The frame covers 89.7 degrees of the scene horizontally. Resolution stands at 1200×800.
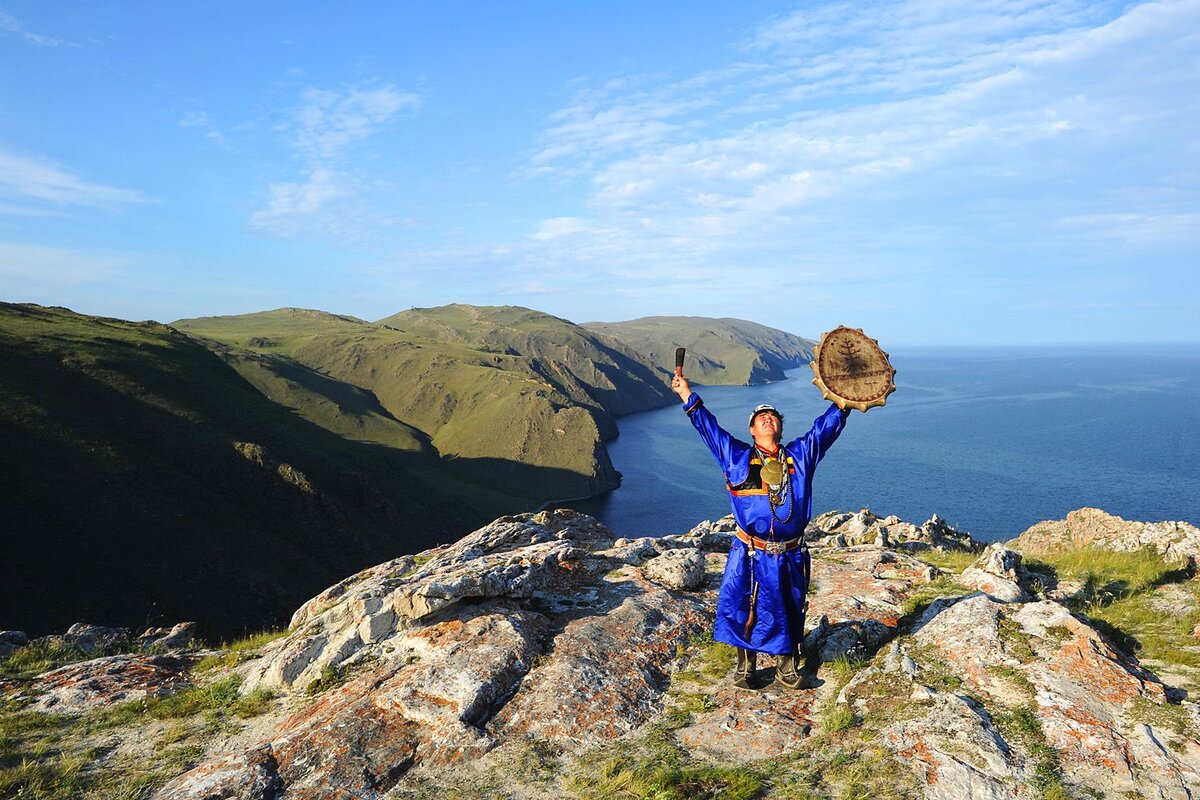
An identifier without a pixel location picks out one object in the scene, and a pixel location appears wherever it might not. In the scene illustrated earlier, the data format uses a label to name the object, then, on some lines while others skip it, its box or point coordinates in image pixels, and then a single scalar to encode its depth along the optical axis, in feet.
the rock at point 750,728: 19.98
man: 24.02
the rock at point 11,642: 34.65
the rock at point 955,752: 16.79
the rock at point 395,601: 27.27
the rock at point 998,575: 29.66
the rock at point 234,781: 18.44
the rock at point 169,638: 36.45
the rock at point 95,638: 35.09
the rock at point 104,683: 25.31
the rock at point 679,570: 35.04
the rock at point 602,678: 21.77
